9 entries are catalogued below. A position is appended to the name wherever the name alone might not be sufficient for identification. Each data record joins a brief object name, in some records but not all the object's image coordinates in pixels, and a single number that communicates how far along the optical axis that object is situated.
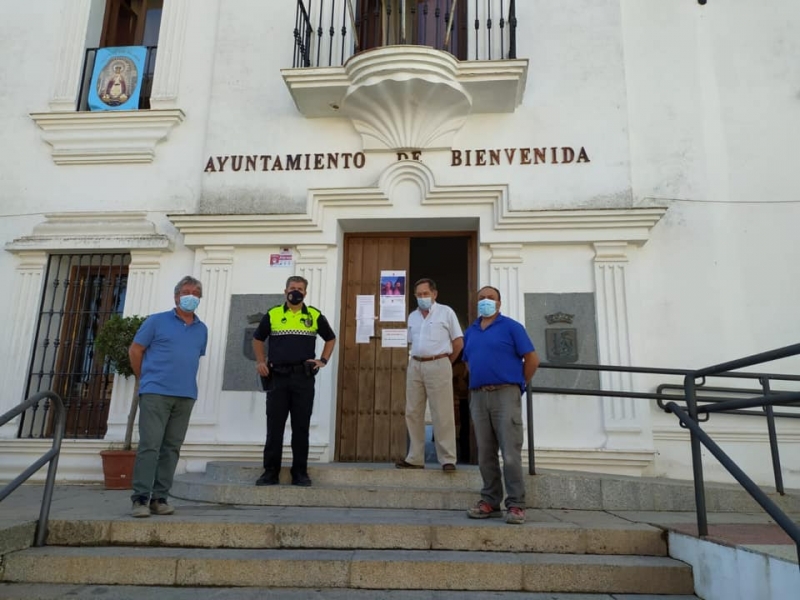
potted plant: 6.50
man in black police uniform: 5.23
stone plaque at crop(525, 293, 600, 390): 6.60
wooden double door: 7.17
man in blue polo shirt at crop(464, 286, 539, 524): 4.44
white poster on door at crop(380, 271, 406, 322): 7.43
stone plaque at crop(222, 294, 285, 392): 6.99
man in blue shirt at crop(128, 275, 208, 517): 4.46
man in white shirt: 5.60
